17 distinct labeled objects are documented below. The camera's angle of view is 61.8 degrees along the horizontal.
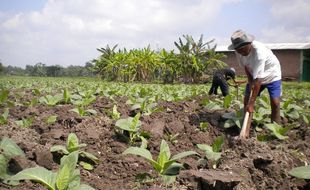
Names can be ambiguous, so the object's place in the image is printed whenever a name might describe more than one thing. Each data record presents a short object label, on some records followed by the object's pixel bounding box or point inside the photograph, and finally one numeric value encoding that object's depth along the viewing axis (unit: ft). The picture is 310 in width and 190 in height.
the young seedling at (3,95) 11.81
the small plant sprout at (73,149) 6.91
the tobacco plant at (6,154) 5.57
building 59.85
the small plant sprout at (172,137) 9.37
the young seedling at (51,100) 13.49
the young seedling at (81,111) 10.96
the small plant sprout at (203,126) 10.55
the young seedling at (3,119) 9.31
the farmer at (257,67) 9.65
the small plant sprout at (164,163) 6.46
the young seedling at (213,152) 6.95
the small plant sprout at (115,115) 11.13
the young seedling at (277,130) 9.51
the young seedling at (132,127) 8.58
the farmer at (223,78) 19.49
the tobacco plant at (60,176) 5.04
